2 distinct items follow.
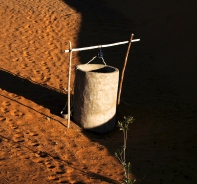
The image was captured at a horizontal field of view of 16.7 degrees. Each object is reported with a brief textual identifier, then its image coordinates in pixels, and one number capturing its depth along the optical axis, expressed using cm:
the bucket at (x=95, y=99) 1158
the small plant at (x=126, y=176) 796
